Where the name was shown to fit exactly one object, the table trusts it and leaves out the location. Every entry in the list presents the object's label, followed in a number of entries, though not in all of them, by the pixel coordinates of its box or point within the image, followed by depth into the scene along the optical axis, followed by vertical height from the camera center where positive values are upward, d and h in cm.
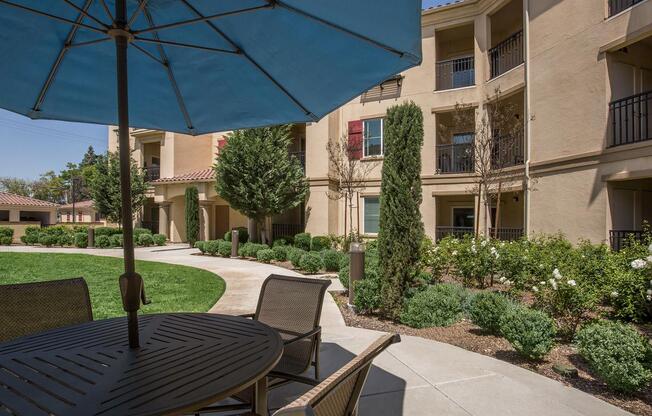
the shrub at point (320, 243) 1429 -127
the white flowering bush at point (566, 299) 441 -114
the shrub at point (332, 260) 1111 -152
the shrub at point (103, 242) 1898 -161
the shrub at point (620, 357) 310 -133
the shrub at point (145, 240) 1912 -151
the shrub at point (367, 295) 589 -141
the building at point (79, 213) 4446 -9
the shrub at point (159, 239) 1961 -151
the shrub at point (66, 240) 2014 -159
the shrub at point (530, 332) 378 -133
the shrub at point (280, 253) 1322 -155
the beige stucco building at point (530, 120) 946 +318
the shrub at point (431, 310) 536 -152
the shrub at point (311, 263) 1073 -156
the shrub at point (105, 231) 2011 -110
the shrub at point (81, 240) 1919 -152
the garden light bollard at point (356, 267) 645 -101
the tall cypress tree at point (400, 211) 575 +2
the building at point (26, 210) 3128 +22
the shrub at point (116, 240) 1903 -151
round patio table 157 -85
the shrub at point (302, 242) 1481 -127
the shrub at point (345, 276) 732 -136
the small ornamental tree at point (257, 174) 1418 +156
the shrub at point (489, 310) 463 -132
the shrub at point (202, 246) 1554 -152
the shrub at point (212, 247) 1529 -152
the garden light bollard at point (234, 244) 1481 -135
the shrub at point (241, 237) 1671 -120
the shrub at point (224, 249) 1495 -157
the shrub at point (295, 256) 1143 -149
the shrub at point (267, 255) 1328 -164
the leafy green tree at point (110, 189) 1973 +131
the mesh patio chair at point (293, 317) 286 -100
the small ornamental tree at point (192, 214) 1867 -9
